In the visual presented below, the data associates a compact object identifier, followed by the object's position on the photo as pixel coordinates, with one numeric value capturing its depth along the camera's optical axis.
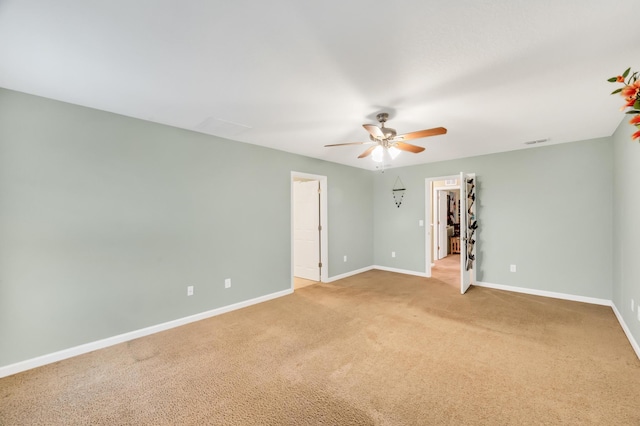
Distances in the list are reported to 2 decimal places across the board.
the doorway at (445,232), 6.49
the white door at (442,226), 8.06
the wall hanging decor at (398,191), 6.19
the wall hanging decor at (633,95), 1.16
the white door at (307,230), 5.51
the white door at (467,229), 4.61
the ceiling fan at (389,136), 2.70
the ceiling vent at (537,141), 4.13
